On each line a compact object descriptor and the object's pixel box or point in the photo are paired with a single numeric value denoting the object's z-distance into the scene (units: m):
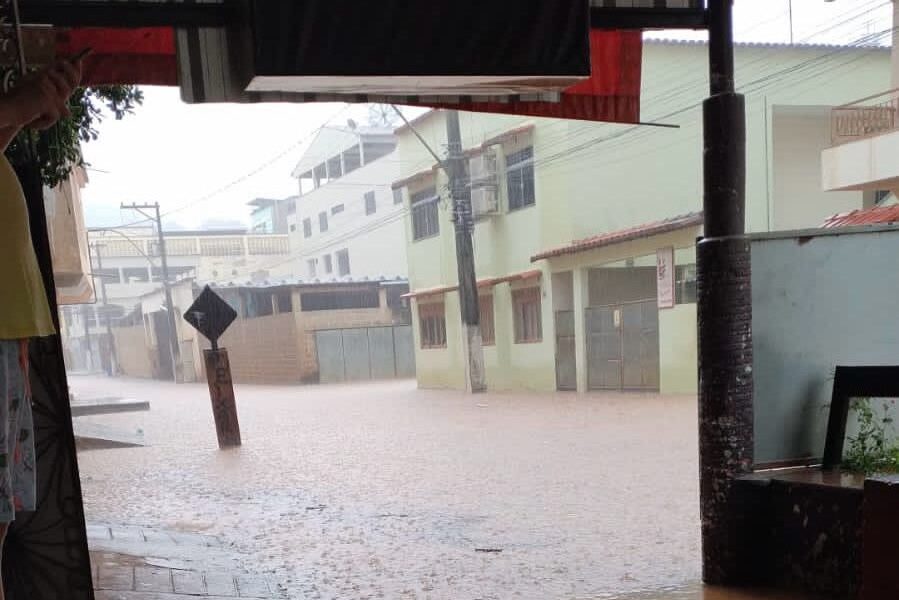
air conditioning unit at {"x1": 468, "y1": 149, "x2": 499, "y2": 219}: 17.56
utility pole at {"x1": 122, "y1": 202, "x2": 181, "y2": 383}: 32.09
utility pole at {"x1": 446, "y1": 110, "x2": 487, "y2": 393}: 17.56
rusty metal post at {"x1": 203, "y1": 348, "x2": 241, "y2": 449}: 10.45
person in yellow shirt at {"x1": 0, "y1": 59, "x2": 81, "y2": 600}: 1.59
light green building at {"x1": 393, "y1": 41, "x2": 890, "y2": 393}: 15.16
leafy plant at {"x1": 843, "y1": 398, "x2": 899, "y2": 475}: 3.35
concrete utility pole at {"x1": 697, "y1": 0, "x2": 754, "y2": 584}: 3.30
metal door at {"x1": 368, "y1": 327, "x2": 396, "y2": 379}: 25.22
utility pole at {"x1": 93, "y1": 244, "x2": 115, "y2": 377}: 41.16
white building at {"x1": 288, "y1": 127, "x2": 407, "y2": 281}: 33.38
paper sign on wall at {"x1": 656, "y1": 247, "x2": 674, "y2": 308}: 13.13
